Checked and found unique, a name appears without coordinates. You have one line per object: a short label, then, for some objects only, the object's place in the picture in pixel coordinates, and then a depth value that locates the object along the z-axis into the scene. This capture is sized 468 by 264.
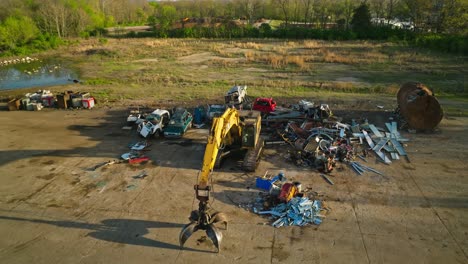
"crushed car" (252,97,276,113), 25.03
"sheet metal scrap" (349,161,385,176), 18.02
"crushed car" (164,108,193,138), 22.86
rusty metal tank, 22.20
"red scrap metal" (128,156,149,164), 19.66
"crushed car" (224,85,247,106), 26.48
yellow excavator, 11.91
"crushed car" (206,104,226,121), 24.90
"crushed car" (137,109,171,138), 22.75
